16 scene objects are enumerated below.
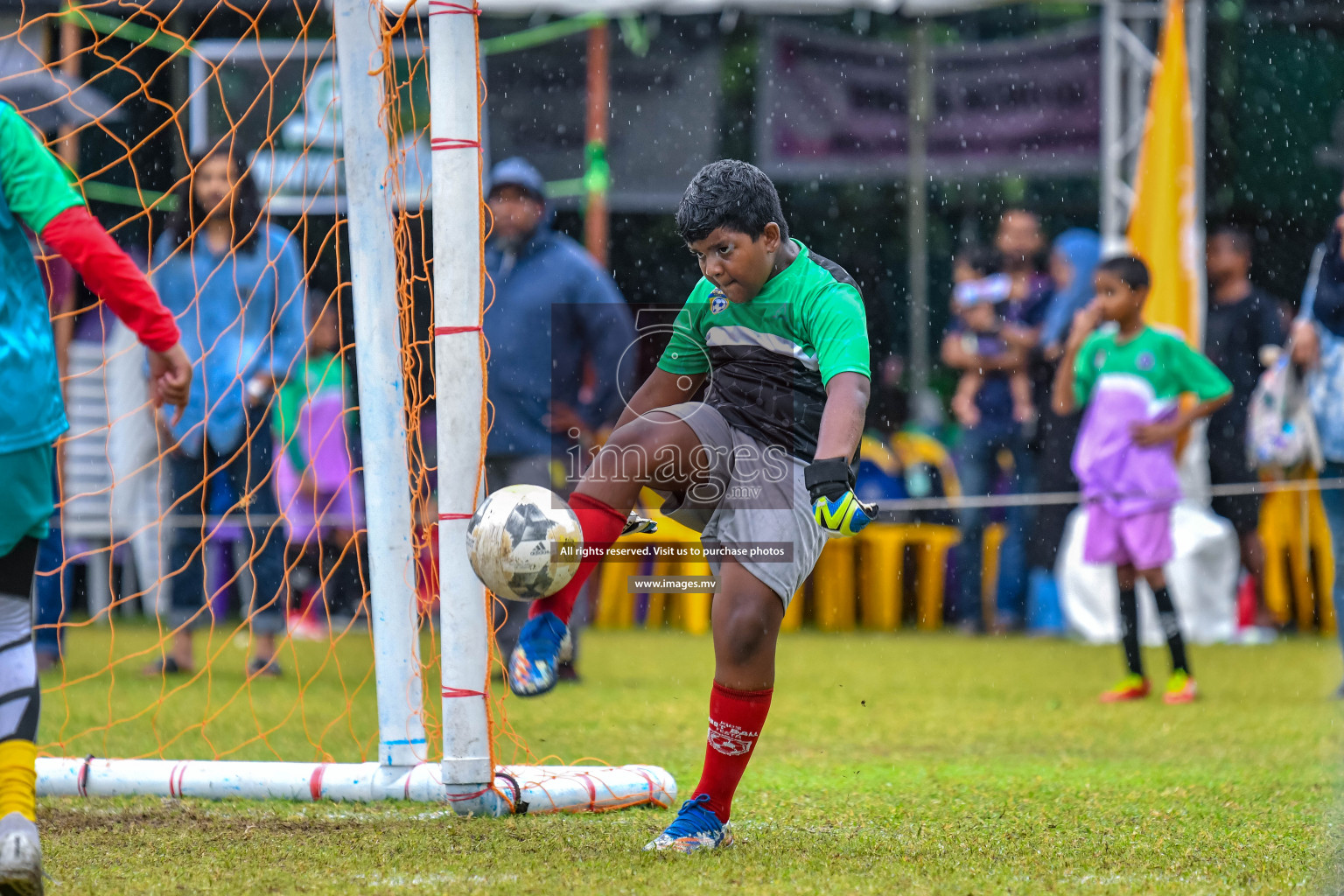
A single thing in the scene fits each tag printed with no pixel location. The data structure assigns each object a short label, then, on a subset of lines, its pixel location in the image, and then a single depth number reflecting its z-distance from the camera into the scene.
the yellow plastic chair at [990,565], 22.95
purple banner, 21.58
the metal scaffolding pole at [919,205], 22.89
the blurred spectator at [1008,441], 21.83
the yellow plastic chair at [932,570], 23.02
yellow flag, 19.98
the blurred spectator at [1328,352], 13.80
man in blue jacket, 14.23
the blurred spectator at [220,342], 14.15
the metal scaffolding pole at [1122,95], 21.02
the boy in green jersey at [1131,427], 14.57
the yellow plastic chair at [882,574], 22.75
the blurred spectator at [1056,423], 20.66
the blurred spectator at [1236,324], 19.95
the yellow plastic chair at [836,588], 22.69
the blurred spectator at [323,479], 19.84
